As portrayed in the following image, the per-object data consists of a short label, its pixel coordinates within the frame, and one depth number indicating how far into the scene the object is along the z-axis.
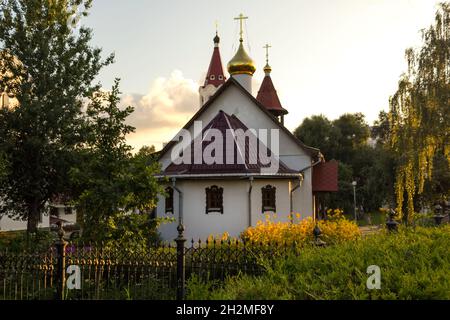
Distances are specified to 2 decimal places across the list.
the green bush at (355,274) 4.88
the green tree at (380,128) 50.54
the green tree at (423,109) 14.74
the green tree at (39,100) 16.95
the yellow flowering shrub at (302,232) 11.07
